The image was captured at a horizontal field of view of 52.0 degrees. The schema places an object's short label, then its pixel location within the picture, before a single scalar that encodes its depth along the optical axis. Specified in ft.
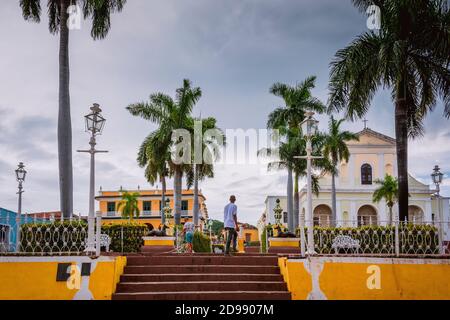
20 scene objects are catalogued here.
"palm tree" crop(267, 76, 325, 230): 96.43
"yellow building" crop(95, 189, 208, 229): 193.06
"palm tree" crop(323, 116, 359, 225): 113.19
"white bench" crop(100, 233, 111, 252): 51.94
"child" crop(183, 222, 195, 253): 56.18
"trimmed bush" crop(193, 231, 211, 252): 68.87
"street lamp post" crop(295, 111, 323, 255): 34.25
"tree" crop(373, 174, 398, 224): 131.23
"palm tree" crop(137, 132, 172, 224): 84.33
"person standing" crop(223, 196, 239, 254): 39.47
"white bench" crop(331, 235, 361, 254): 42.44
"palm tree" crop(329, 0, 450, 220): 47.44
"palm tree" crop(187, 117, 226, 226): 91.25
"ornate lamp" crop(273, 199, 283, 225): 86.99
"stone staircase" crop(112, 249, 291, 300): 30.76
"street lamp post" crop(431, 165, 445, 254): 71.10
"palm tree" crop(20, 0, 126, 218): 44.62
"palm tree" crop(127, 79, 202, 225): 85.61
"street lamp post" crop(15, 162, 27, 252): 65.08
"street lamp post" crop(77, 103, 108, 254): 33.86
